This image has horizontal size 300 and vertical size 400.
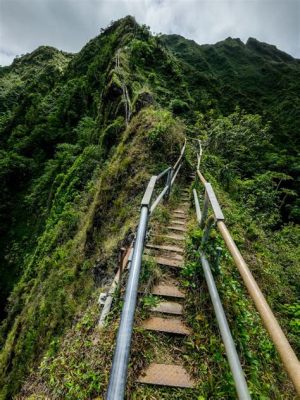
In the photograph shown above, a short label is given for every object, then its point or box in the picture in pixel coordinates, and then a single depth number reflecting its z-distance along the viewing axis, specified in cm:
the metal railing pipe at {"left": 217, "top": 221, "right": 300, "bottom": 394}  97
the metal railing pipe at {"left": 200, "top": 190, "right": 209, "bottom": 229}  363
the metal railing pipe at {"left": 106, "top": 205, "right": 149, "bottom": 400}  101
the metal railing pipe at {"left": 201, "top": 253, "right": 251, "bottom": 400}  149
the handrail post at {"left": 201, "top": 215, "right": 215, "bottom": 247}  290
